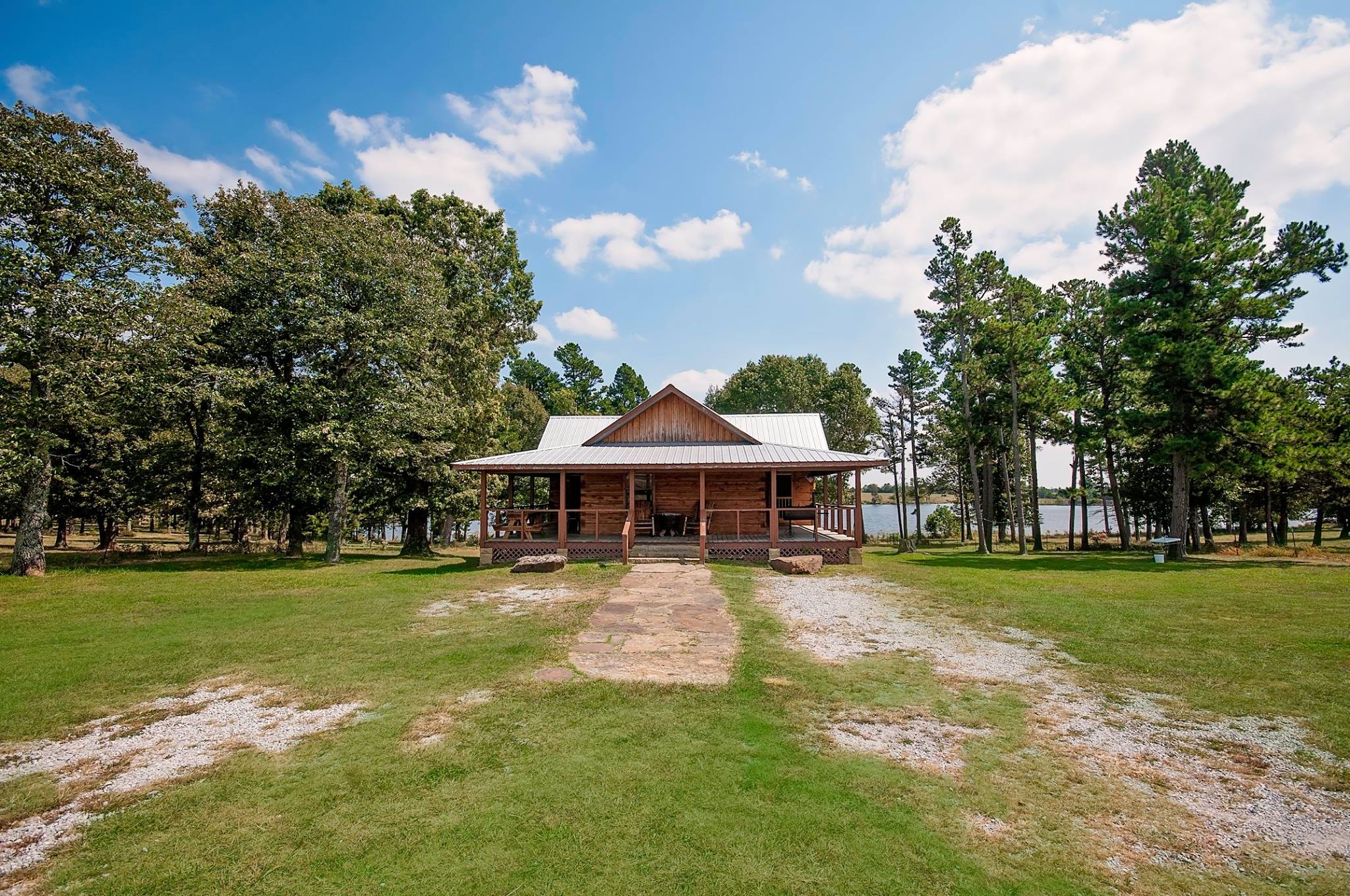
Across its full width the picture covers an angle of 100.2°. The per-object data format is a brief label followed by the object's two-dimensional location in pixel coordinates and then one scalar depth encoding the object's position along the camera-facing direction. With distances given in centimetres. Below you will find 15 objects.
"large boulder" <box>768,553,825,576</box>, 1510
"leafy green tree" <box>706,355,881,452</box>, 4478
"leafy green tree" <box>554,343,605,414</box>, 5703
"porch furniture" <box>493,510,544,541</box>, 1805
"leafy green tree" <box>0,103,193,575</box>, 1362
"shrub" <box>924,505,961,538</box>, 4241
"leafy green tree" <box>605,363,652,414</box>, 5828
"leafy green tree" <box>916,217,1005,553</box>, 2725
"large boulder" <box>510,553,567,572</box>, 1519
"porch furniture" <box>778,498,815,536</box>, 1942
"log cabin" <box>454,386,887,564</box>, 1720
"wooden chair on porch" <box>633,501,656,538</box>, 1917
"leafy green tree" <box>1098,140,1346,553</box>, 1888
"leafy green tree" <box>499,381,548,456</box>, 4172
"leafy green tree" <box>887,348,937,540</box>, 3728
